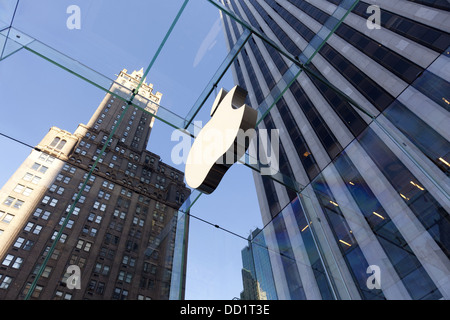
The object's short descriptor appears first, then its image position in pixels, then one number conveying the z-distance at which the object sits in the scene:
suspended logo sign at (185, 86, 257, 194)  2.79
